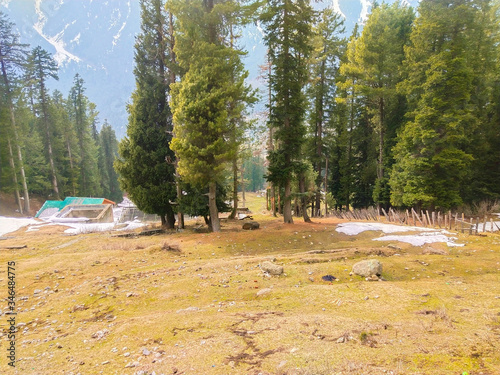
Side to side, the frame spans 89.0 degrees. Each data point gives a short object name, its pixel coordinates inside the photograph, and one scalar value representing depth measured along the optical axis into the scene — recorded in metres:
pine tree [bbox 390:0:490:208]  18.62
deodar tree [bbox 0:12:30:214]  29.94
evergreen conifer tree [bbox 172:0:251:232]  14.57
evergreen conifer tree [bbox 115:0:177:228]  19.41
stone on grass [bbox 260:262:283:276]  7.79
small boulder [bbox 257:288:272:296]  6.62
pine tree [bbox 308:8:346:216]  25.91
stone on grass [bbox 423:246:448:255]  9.95
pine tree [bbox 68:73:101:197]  47.25
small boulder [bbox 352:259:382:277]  7.31
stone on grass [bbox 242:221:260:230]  18.16
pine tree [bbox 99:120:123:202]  61.90
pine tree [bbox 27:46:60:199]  35.55
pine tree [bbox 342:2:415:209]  22.89
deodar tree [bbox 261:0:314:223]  17.48
